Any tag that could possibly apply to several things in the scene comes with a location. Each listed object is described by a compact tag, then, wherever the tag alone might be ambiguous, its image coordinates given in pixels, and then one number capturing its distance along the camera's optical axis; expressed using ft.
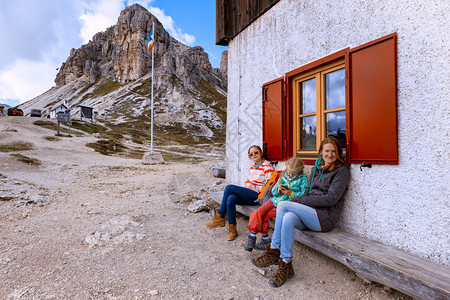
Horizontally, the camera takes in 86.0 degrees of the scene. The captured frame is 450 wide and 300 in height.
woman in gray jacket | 8.43
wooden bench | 5.74
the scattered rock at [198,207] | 16.63
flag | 54.85
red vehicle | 134.03
